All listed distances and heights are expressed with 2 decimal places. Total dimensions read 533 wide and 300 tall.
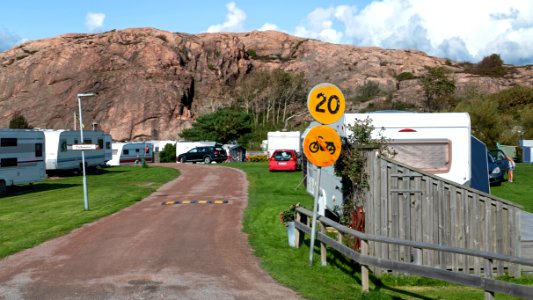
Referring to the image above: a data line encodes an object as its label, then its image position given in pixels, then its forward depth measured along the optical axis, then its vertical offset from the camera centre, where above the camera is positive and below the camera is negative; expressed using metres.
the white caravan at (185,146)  58.94 -1.11
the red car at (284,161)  36.44 -1.71
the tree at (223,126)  74.19 +0.96
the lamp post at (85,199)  19.05 -1.98
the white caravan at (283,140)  47.66 -0.57
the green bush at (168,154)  63.94 -2.02
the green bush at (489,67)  120.81 +12.81
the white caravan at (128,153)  55.28 -1.63
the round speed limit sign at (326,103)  9.62 +0.47
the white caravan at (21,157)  27.62 -0.92
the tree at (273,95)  102.00 +6.57
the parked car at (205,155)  53.69 -1.83
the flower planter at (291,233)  12.18 -2.05
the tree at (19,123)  87.75 +2.22
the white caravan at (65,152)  36.78 -0.93
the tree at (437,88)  78.94 +5.57
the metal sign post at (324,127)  9.56 +0.08
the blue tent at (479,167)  14.60 -0.93
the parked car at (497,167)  27.64 -1.82
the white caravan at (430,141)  12.84 -0.23
